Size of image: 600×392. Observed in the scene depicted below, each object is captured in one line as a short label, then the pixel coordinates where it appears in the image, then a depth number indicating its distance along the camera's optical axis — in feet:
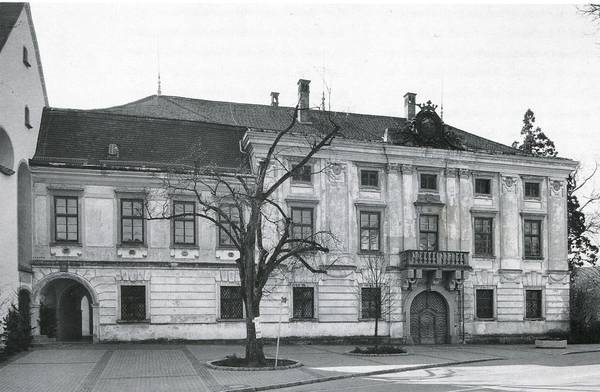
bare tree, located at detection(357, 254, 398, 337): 110.11
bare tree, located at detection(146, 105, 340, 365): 101.71
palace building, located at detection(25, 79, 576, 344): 98.73
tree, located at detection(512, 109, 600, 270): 156.87
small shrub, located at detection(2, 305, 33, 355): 79.82
